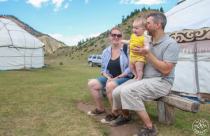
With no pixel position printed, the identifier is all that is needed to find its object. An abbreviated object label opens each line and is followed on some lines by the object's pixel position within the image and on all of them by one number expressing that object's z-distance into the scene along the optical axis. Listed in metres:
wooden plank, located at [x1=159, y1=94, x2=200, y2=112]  2.03
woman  2.49
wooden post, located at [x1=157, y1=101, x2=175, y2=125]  2.29
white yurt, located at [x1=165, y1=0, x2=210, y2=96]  3.57
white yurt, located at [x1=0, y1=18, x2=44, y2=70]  8.96
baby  2.13
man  2.04
